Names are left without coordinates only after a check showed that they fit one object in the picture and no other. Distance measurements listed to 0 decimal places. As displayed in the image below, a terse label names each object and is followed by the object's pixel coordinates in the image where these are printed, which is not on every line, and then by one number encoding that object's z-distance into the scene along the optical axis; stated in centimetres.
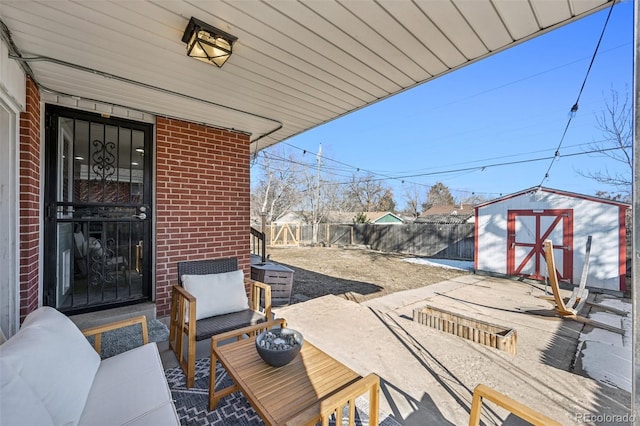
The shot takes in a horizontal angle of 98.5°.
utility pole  1667
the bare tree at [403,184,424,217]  3071
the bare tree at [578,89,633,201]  750
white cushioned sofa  111
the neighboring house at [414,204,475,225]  1947
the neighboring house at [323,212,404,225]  2257
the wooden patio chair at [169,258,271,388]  233
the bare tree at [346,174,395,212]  2602
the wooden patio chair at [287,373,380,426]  131
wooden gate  1522
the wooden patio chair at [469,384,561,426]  115
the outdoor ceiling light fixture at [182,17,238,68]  170
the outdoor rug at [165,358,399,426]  189
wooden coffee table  144
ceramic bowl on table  176
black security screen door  291
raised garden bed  315
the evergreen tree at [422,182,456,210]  3247
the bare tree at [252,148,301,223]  1870
